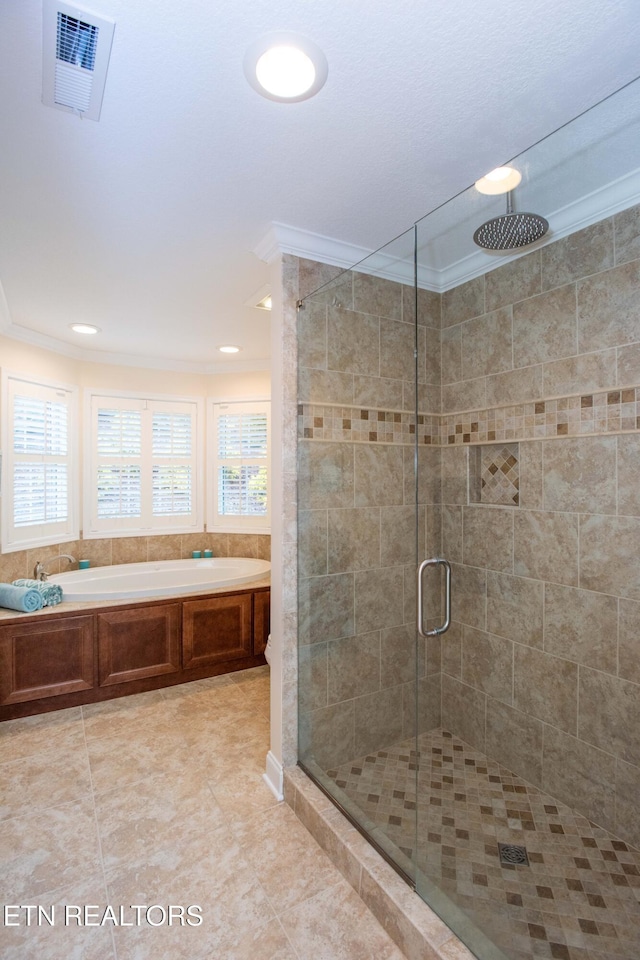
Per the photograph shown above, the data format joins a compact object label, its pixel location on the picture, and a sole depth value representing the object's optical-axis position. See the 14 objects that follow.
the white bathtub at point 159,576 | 3.60
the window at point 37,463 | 3.49
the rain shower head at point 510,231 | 1.85
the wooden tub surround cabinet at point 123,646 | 3.04
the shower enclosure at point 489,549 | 1.65
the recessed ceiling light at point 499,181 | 1.70
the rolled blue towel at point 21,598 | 3.08
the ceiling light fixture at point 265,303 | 2.92
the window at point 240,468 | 4.67
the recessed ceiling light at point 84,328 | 3.55
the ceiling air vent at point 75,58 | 1.15
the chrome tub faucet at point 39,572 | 3.64
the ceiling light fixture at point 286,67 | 1.22
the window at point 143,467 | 4.32
